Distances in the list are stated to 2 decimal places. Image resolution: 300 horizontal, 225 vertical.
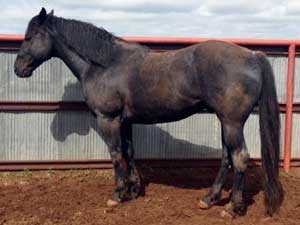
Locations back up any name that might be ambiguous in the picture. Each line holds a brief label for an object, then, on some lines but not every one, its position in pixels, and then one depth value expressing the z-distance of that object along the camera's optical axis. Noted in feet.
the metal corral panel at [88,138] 22.56
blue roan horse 16.37
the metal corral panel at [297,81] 23.61
